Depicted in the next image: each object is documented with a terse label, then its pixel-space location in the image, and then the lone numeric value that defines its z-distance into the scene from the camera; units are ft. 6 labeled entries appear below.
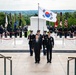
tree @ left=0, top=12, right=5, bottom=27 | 149.26
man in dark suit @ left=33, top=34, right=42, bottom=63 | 31.98
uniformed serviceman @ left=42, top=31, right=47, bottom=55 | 33.39
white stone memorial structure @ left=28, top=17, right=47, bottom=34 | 63.05
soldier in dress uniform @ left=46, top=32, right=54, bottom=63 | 31.56
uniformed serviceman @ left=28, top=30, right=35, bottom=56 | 36.79
